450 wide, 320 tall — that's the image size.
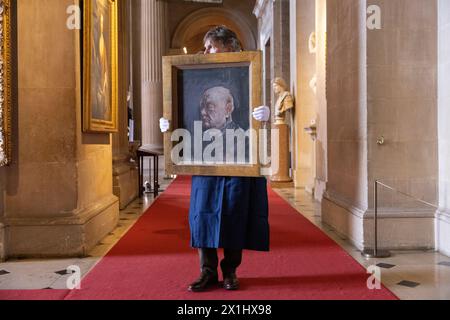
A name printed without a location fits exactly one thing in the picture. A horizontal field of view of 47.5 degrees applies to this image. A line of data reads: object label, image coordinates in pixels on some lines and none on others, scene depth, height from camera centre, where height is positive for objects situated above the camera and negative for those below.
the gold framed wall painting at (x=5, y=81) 5.06 +0.74
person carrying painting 3.96 -0.49
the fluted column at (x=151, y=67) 17.34 +3.04
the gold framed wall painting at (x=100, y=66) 5.55 +1.06
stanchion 5.11 -1.02
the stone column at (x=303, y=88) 12.08 +1.54
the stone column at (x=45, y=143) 5.24 +0.13
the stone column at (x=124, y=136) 9.21 +0.36
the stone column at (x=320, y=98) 9.10 +1.01
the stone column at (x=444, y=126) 5.23 +0.26
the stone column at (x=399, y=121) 5.43 +0.33
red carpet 3.89 -1.06
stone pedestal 12.20 -0.09
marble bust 12.41 +1.28
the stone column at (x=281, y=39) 14.62 +3.32
